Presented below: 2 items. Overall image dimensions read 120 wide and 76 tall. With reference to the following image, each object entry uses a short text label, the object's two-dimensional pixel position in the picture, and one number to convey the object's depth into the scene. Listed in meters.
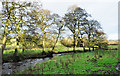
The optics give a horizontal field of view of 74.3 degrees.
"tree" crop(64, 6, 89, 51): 17.81
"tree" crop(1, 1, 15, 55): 11.28
